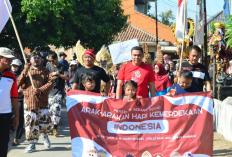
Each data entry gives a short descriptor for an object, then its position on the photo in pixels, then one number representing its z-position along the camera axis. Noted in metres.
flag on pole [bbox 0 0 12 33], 6.20
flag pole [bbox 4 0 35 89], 6.29
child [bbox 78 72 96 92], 5.82
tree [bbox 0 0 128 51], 15.45
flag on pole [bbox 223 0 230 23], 17.51
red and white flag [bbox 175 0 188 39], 7.25
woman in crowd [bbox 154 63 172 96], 9.27
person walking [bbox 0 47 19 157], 5.00
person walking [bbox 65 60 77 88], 12.50
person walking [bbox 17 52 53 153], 6.70
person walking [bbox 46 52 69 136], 8.50
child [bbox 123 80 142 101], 5.43
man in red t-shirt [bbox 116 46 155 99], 5.88
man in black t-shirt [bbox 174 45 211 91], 6.17
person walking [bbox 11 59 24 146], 7.88
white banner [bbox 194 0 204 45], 10.21
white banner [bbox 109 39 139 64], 8.81
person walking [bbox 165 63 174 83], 11.91
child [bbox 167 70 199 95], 5.46
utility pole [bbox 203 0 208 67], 11.50
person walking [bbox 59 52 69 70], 12.32
